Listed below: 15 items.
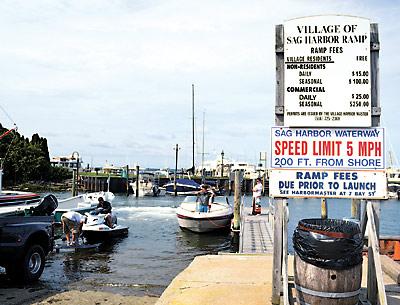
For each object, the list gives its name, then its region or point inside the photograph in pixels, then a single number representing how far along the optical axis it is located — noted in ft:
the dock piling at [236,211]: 67.62
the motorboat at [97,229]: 62.03
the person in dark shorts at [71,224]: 53.93
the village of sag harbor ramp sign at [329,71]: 18.84
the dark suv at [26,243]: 31.60
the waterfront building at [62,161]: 476.30
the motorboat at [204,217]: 74.79
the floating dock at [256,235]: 47.16
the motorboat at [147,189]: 227.61
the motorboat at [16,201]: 31.96
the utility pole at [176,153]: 244.63
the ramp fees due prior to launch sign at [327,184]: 18.62
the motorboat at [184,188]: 232.94
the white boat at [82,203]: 82.07
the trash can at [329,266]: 16.02
